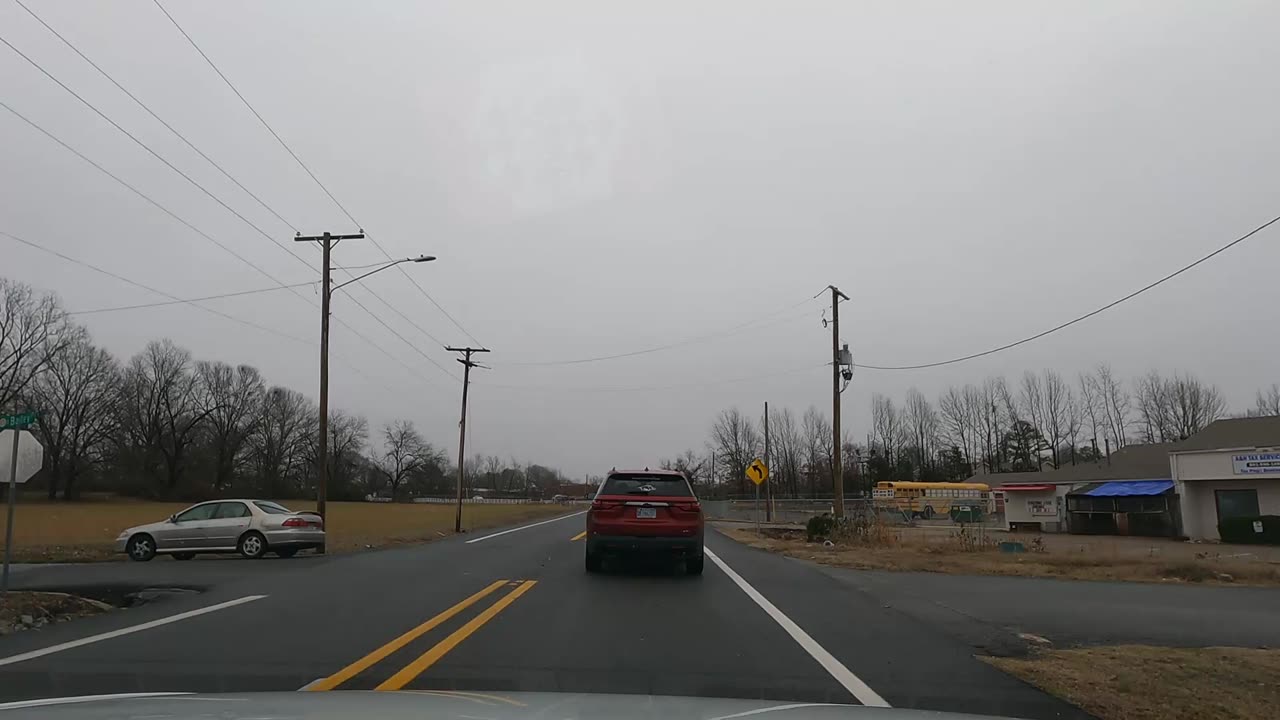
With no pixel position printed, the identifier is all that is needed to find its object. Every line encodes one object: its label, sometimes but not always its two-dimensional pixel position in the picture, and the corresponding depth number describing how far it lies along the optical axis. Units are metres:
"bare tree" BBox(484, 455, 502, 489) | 146.00
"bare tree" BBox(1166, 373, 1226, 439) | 80.81
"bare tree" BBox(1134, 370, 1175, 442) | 82.75
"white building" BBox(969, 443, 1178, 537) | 40.56
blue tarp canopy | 40.06
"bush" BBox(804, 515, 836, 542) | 28.00
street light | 24.52
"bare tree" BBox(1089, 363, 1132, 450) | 84.50
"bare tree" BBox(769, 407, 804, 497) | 102.06
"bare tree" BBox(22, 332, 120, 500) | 91.12
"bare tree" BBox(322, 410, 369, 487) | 129.12
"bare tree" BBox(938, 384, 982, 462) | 96.33
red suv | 13.70
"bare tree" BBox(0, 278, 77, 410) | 76.25
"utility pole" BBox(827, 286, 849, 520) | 30.08
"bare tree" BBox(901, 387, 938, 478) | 101.25
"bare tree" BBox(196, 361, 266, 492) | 110.44
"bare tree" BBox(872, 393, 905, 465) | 103.06
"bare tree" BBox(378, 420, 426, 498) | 149.25
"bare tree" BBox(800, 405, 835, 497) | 99.75
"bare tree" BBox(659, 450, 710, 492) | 119.94
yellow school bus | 60.34
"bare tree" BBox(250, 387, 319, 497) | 119.06
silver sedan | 19.25
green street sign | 12.09
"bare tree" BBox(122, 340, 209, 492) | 102.88
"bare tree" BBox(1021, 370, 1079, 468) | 87.44
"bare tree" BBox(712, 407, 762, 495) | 101.12
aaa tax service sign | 34.16
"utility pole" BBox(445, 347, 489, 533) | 36.63
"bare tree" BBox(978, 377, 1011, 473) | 92.81
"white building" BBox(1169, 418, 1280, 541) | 34.62
